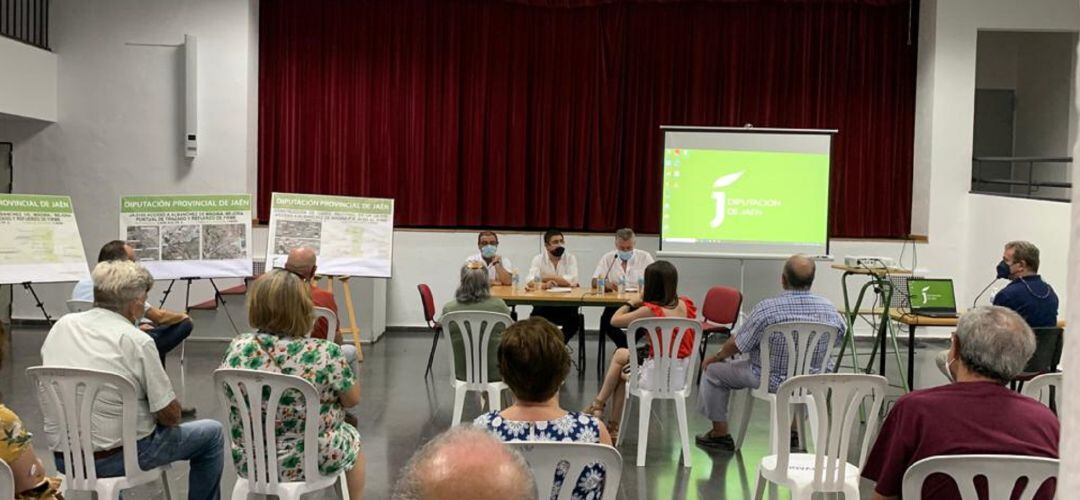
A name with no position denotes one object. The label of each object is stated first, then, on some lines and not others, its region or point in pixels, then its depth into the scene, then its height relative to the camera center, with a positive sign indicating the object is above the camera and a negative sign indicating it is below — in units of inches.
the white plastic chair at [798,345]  217.5 -24.8
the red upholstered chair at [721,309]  323.9 -27.3
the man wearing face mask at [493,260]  343.0 -15.7
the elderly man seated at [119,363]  150.9 -22.4
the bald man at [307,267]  262.7 -15.2
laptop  285.4 -19.7
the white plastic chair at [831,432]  161.9 -30.7
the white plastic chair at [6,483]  111.3 -28.6
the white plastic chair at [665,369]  227.1 -31.8
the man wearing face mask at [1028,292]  255.3 -15.5
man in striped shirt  220.2 -21.1
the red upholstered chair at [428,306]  329.7 -29.0
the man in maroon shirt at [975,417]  118.3 -20.6
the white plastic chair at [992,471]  112.8 -25.1
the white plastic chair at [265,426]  149.6 -30.0
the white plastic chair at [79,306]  240.2 -23.2
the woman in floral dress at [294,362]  151.8 -21.6
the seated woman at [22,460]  116.6 -27.9
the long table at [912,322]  279.9 -25.1
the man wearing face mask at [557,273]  337.7 -19.6
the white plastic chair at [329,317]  236.1 -23.7
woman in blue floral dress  127.8 -22.5
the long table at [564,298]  307.8 -23.9
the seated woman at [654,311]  238.2 -20.8
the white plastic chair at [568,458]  122.6 -27.0
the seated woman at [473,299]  246.1 -20.5
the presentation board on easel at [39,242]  324.8 -13.4
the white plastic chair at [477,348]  239.3 -29.6
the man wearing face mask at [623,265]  339.6 -16.2
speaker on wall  405.7 +38.5
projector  351.3 -13.4
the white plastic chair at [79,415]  148.0 -28.7
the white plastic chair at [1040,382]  170.4 -24.1
